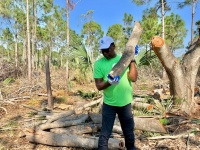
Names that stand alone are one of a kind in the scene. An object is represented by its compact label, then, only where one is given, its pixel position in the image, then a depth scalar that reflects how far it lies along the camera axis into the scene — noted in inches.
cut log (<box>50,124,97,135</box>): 161.8
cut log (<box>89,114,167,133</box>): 156.5
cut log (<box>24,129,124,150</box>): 134.6
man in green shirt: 108.0
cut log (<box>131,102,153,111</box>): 195.3
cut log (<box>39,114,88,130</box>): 168.6
